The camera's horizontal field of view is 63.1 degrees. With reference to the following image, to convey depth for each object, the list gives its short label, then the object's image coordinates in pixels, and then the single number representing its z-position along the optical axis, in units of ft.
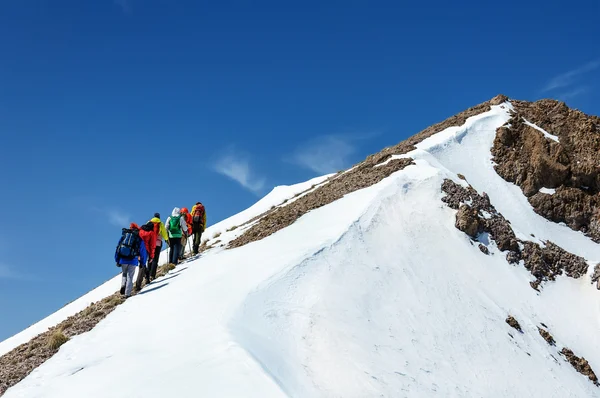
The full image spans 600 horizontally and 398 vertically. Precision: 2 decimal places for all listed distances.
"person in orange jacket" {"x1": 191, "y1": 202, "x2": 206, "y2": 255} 65.21
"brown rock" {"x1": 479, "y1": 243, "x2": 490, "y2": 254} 60.13
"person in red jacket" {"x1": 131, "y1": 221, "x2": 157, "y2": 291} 50.88
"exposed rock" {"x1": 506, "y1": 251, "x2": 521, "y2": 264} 61.05
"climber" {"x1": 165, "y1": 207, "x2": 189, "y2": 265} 59.88
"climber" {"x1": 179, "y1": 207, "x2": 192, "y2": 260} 63.34
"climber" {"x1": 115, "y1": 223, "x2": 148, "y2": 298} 47.57
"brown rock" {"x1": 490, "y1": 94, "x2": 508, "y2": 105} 98.20
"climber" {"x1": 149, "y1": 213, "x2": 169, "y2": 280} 53.78
